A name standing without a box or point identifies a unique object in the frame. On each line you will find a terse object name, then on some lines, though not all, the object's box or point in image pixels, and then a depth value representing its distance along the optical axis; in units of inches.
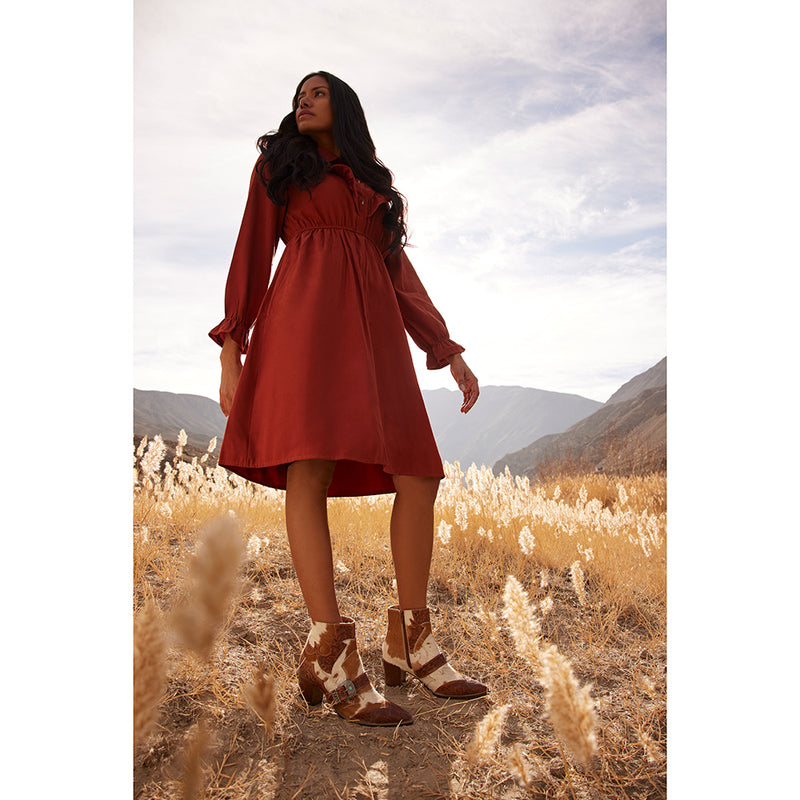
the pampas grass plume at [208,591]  17.5
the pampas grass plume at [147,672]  22.5
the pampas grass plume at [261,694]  23.8
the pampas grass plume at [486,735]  27.2
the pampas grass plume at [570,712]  24.0
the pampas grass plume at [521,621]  27.3
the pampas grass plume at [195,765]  17.4
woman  45.2
